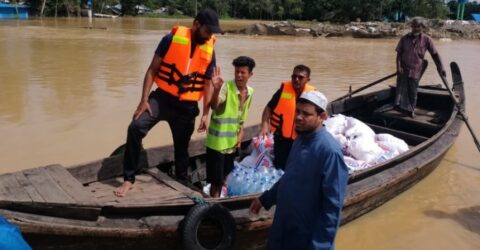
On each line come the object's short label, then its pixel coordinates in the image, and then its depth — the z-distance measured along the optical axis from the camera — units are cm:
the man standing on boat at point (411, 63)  670
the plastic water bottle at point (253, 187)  416
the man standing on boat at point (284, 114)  407
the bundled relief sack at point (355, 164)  481
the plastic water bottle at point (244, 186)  420
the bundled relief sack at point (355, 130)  547
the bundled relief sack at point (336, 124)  569
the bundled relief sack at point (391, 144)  531
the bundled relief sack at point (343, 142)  530
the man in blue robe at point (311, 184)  231
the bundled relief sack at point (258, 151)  488
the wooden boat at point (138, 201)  281
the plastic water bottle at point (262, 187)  415
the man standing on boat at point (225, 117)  371
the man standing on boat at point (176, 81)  363
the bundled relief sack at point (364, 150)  506
